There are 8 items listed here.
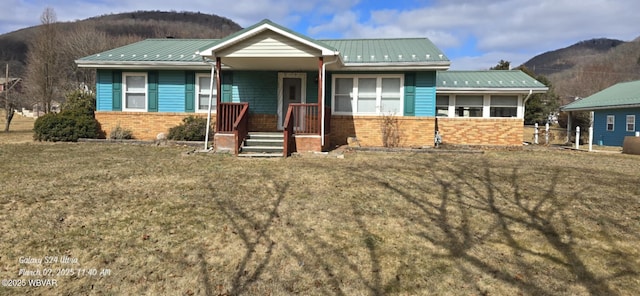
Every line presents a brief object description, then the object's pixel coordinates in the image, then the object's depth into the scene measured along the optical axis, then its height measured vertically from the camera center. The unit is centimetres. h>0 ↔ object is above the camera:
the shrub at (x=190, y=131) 1234 -14
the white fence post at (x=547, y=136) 1815 -9
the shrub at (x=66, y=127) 1244 -9
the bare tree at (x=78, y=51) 3991 +888
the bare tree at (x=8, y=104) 2068 +120
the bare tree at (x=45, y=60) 2734 +498
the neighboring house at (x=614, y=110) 1948 +150
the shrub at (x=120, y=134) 1307 -32
